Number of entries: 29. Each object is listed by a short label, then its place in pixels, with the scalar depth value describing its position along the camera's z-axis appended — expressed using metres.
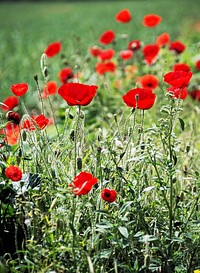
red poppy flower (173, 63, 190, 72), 4.37
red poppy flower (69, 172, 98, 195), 2.53
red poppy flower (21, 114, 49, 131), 3.10
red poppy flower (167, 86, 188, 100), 3.01
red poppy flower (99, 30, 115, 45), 5.84
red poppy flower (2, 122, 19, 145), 4.00
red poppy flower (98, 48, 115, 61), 5.39
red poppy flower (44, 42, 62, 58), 5.24
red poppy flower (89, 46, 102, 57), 5.96
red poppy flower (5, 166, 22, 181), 2.61
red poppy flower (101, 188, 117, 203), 2.62
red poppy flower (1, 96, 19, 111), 4.11
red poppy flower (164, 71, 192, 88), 2.95
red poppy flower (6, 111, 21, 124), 2.98
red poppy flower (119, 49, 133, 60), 5.59
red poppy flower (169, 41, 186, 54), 5.54
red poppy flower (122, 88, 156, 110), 2.96
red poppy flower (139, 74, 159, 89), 4.60
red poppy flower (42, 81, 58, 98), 4.97
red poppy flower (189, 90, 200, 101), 5.36
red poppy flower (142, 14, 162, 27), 5.93
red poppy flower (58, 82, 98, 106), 2.83
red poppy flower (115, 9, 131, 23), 6.23
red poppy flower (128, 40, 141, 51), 5.65
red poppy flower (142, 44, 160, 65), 5.03
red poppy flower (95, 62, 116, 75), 5.37
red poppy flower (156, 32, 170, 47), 6.04
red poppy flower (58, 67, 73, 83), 5.19
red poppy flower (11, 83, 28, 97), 3.06
